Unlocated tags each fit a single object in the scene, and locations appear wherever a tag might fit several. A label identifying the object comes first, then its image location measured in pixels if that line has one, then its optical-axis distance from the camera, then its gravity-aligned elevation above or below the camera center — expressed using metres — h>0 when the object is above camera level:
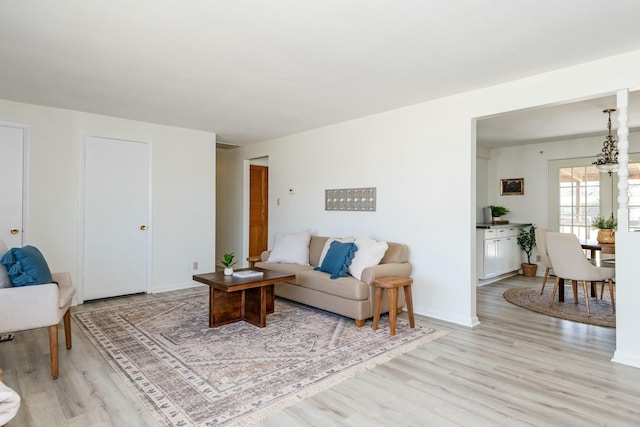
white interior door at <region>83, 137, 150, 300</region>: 4.60 -0.05
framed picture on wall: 6.75 +0.53
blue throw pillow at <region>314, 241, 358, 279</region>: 3.93 -0.48
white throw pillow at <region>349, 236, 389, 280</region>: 3.83 -0.44
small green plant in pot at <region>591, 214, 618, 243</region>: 4.25 -0.18
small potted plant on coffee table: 3.65 -0.51
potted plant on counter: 6.66 +0.06
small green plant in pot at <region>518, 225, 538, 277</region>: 6.45 -0.53
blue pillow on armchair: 2.52 -0.38
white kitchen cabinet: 5.64 -0.59
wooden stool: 3.37 -0.76
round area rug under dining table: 3.85 -1.06
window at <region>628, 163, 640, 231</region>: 5.45 +0.29
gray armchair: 2.39 -0.64
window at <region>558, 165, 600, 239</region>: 5.96 +0.28
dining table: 4.08 -0.38
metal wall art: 4.59 +0.20
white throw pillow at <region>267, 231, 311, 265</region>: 4.75 -0.46
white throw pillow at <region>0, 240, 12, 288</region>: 2.49 -0.44
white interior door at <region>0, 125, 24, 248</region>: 4.05 +0.33
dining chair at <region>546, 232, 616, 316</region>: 4.02 -0.53
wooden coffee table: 3.45 -0.84
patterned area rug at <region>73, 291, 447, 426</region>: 2.20 -1.10
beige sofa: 3.59 -0.75
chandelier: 4.38 +0.75
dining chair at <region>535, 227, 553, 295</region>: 4.87 -0.39
